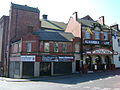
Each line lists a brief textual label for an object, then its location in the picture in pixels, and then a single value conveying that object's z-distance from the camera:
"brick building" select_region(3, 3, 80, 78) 26.75
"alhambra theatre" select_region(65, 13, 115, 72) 31.00
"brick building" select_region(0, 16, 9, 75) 34.72
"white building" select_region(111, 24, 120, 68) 35.18
